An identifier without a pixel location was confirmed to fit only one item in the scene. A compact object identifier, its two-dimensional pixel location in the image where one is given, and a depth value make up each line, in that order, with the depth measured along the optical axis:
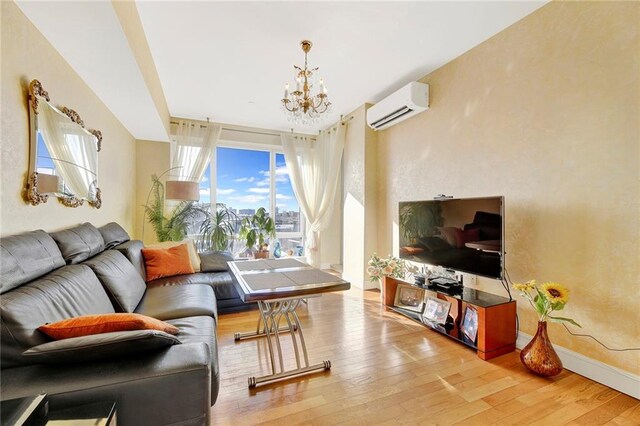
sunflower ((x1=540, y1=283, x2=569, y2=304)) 1.91
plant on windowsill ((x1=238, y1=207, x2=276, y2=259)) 4.59
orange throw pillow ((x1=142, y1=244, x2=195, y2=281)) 2.93
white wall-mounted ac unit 3.27
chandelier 2.56
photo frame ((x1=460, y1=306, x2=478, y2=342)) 2.34
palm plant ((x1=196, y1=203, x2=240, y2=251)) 4.49
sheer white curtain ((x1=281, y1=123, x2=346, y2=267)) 5.16
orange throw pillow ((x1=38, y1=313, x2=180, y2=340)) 1.14
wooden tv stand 2.23
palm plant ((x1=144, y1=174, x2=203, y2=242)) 4.29
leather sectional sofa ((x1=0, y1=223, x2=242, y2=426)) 1.01
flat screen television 2.31
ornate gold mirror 1.75
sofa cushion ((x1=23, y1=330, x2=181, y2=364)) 1.03
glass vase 1.95
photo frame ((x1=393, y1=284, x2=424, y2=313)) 3.10
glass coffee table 1.79
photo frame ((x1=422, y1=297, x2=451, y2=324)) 2.68
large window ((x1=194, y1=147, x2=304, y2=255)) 5.13
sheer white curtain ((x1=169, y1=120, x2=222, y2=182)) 4.66
